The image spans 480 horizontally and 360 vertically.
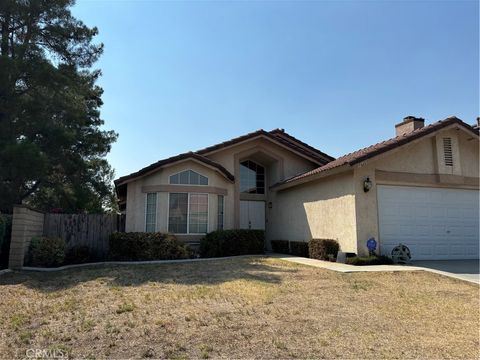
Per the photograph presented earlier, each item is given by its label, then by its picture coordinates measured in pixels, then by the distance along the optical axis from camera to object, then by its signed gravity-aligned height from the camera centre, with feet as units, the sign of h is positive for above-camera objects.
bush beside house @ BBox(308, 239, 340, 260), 45.91 -1.93
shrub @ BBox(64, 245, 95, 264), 44.85 -2.68
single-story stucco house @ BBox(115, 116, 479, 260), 44.14 +5.32
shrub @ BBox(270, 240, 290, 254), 57.93 -2.10
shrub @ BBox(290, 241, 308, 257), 51.79 -2.14
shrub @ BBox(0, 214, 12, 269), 37.81 -1.04
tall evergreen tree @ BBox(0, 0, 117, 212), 53.37 +20.11
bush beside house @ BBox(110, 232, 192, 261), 46.50 -1.76
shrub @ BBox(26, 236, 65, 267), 39.50 -2.12
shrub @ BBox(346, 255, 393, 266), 40.40 -2.95
